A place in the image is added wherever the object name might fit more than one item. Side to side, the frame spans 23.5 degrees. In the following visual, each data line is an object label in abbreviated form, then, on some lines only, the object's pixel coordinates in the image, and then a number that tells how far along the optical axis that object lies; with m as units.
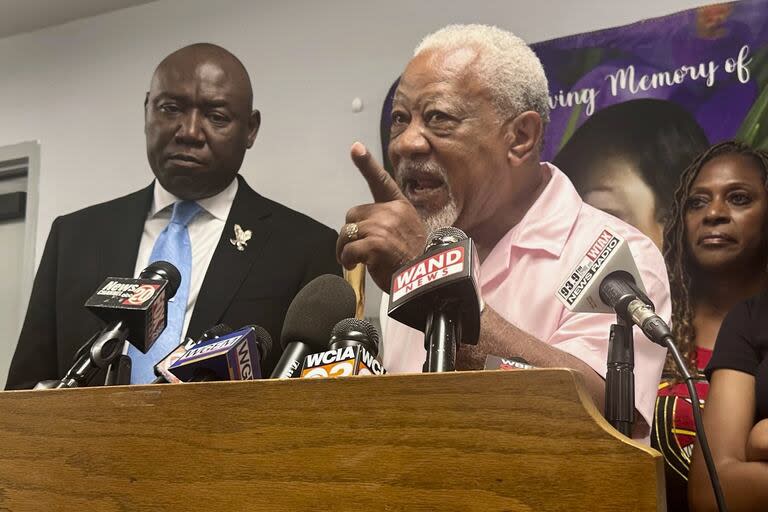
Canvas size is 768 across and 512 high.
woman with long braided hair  1.92
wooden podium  1.10
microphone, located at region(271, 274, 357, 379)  1.63
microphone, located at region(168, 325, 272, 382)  1.55
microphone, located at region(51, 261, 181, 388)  1.62
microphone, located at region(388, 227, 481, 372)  1.41
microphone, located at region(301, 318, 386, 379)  1.54
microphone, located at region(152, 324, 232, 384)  1.61
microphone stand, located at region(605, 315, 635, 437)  1.55
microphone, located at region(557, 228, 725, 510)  1.55
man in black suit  2.18
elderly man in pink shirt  1.96
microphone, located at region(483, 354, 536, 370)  1.55
